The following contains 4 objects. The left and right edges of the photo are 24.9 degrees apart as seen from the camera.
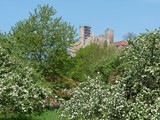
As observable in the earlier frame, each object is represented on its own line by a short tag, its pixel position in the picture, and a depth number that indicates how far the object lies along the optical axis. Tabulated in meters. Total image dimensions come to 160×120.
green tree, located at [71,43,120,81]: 30.89
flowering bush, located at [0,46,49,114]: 15.05
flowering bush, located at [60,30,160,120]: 9.28
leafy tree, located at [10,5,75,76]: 32.50
